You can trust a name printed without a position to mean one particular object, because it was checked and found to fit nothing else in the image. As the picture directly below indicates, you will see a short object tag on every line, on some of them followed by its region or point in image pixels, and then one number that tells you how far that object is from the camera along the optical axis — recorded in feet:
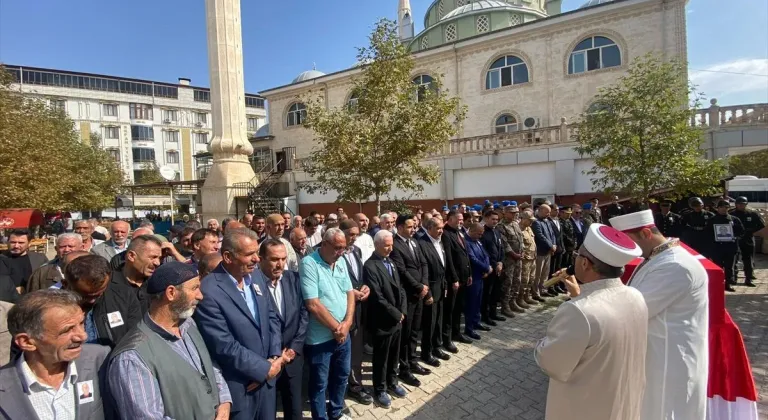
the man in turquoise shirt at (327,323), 11.70
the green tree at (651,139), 28.45
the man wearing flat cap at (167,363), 6.19
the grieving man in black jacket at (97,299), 8.48
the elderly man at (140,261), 10.82
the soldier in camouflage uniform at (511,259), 22.65
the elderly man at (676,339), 8.89
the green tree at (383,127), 32.24
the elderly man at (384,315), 13.64
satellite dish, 71.59
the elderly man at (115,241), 17.11
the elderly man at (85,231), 18.53
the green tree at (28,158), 40.86
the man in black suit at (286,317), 10.58
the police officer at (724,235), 26.55
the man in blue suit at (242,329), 8.75
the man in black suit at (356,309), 13.97
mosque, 55.67
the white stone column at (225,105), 51.13
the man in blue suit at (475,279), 19.54
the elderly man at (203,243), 15.19
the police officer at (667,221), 29.86
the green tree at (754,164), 113.70
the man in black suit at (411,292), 15.39
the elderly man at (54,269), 13.34
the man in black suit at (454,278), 18.17
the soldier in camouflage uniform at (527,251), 23.65
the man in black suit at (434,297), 16.71
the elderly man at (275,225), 18.72
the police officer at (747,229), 28.17
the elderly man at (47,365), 5.65
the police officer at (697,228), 27.14
